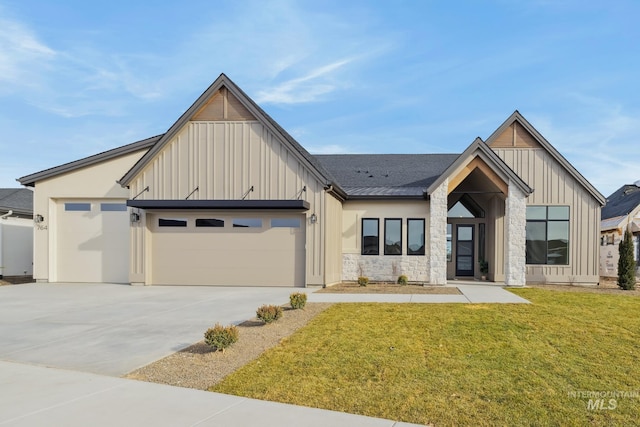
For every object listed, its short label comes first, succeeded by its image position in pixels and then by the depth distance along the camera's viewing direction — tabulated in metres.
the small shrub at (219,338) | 6.99
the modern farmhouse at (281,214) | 17.23
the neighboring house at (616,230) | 22.61
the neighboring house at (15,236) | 21.27
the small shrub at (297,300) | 11.25
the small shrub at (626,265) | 17.44
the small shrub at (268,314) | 9.28
